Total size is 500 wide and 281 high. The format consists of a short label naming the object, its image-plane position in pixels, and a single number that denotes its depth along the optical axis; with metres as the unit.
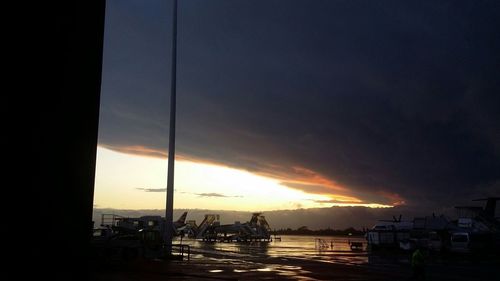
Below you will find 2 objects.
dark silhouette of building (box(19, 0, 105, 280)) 2.45
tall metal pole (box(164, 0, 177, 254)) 30.91
